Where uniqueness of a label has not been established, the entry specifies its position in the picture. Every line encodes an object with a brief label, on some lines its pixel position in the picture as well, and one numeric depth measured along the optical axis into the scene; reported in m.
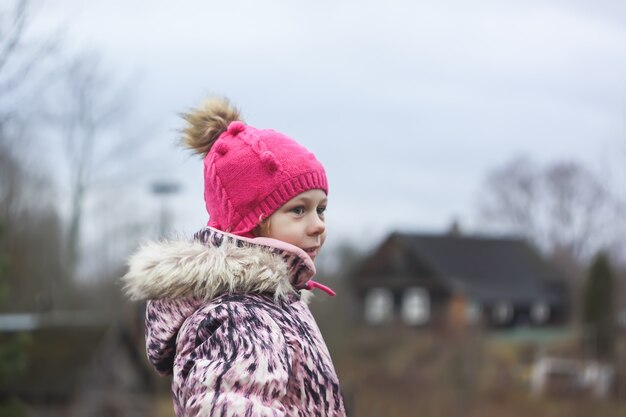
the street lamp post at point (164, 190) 17.28
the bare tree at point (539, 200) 46.56
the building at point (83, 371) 17.61
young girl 2.25
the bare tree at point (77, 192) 22.92
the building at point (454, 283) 37.03
